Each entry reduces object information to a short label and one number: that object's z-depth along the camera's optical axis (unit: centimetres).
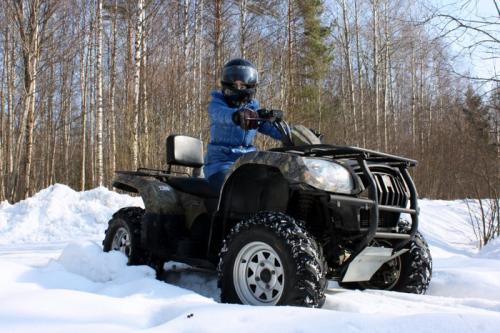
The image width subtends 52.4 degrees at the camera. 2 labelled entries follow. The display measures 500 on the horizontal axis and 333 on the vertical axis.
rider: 461
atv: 347
